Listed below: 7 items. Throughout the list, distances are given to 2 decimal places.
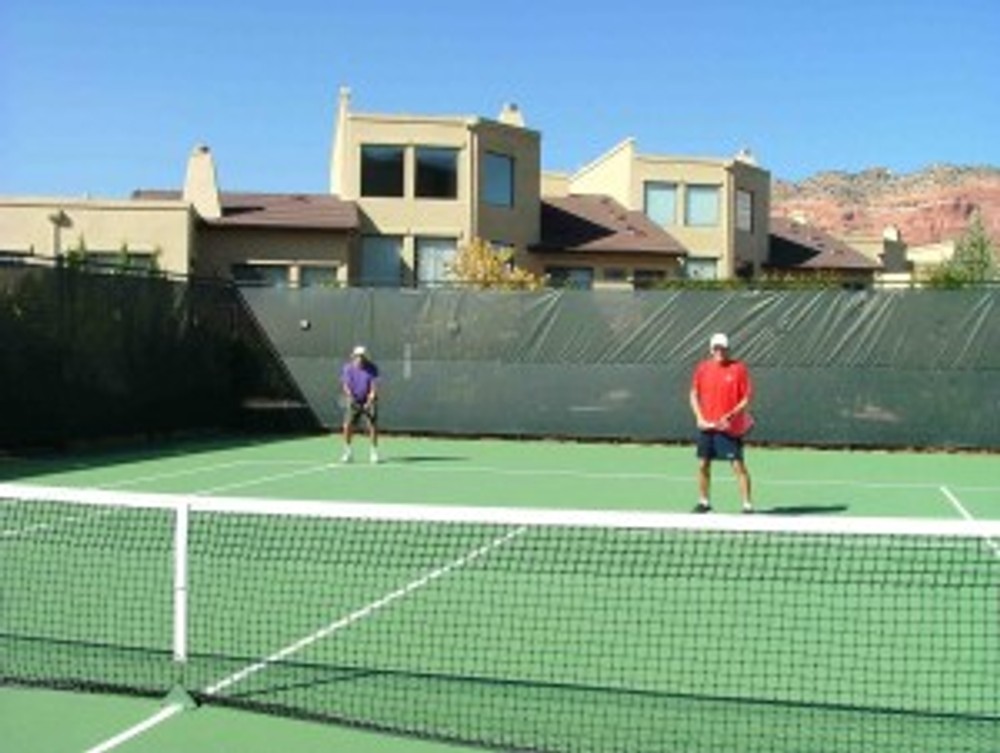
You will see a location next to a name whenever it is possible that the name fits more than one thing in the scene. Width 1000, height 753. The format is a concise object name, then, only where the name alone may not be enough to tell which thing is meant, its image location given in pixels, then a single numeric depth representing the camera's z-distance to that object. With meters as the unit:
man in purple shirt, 15.79
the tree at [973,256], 44.16
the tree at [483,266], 29.45
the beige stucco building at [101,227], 29.73
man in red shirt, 11.31
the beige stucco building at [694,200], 41.56
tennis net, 5.44
